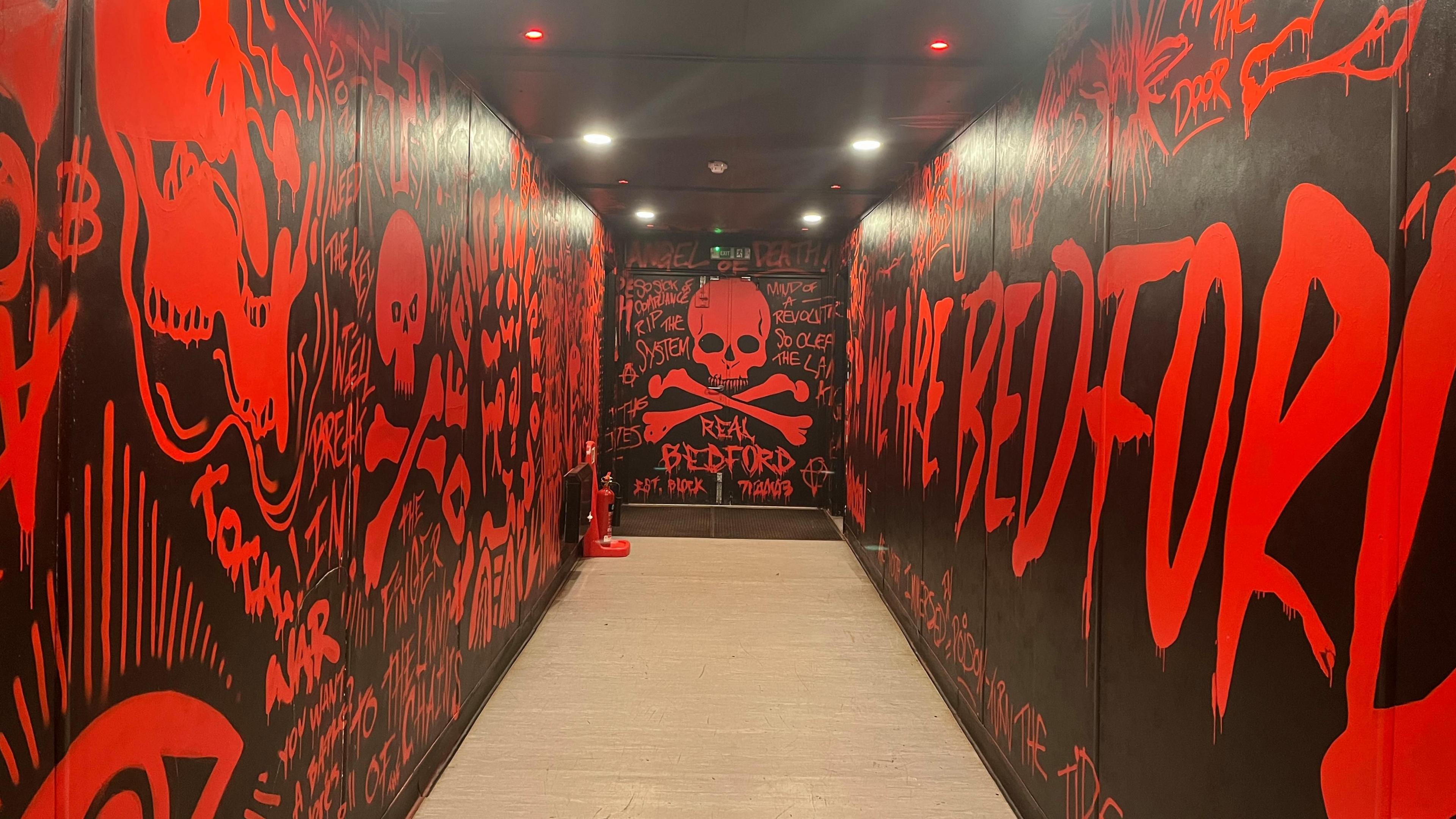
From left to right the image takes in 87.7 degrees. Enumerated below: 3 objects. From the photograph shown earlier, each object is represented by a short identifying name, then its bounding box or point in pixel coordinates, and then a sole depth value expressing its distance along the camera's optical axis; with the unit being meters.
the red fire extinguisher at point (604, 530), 5.55
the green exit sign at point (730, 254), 7.14
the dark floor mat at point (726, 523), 6.31
